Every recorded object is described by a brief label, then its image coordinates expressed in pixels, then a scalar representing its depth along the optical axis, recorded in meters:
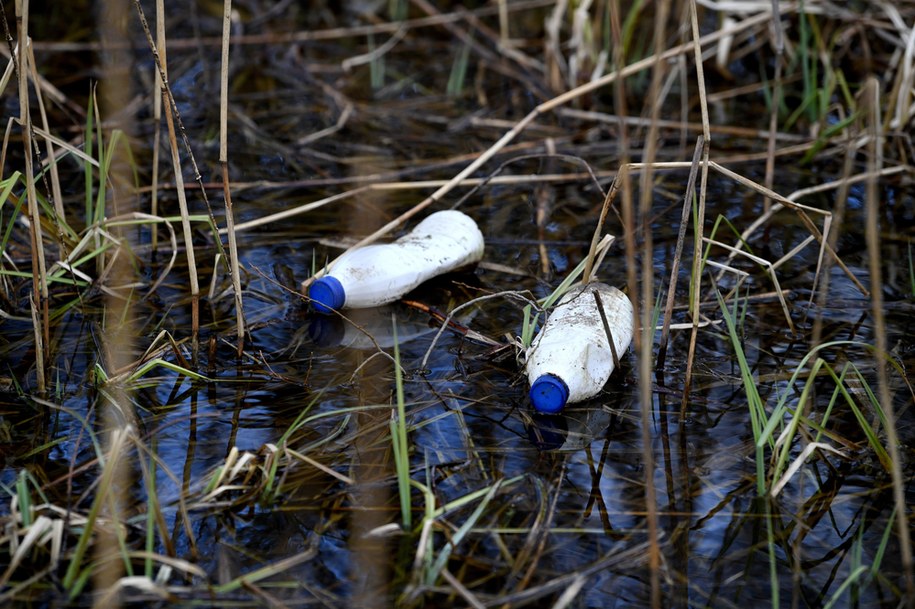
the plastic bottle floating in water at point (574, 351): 4.75
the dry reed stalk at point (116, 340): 3.67
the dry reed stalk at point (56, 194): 5.67
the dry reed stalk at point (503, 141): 6.39
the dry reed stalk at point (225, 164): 4.60
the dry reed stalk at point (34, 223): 4.42
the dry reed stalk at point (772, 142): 7.05
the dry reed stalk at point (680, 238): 4.52
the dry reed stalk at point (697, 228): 4.39
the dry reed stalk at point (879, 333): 3.22
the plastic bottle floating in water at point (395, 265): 5.80
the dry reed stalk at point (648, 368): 3.33
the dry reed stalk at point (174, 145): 4.61
